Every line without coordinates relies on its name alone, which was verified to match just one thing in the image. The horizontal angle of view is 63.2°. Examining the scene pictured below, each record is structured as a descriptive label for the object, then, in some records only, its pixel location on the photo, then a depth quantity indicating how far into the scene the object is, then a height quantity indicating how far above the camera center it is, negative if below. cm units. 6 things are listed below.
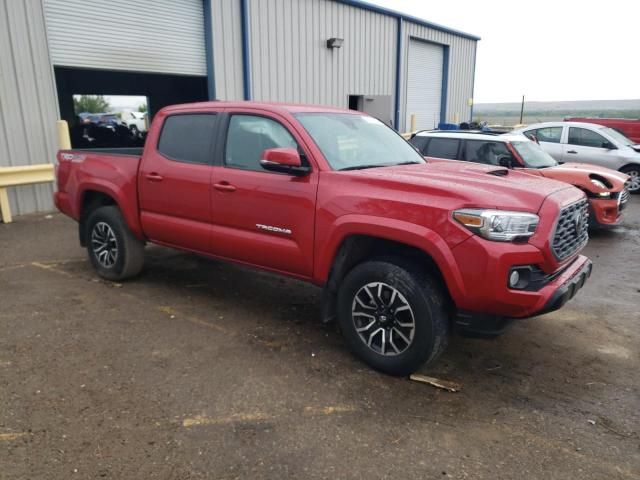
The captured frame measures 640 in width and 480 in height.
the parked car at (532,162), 808 -99
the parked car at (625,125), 1623 -86
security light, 1455 +154
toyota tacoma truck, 327 -85
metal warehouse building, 912 +97
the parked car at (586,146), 1191 -108
